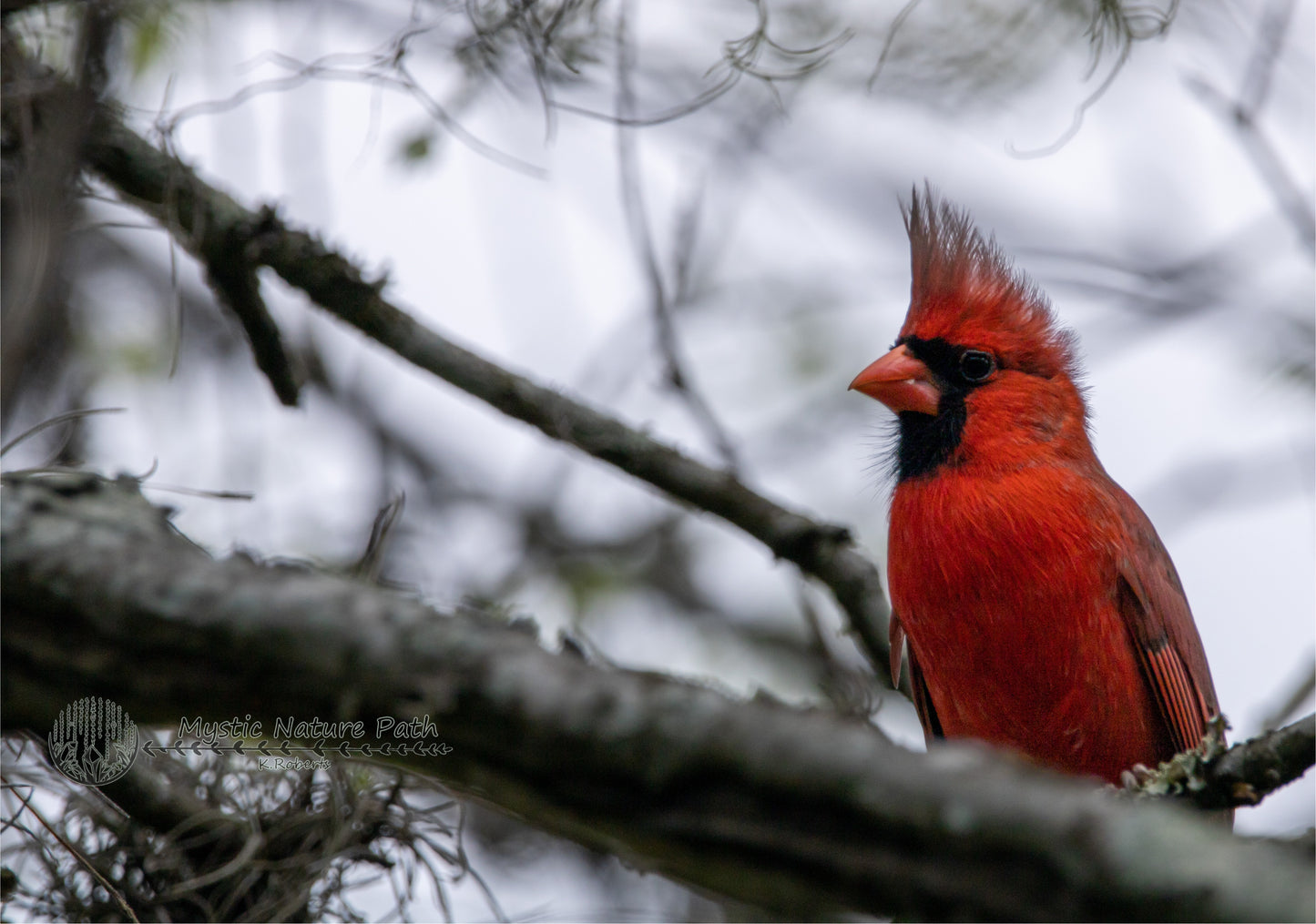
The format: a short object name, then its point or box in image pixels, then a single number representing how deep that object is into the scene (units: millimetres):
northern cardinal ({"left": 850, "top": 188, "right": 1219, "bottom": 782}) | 6098
